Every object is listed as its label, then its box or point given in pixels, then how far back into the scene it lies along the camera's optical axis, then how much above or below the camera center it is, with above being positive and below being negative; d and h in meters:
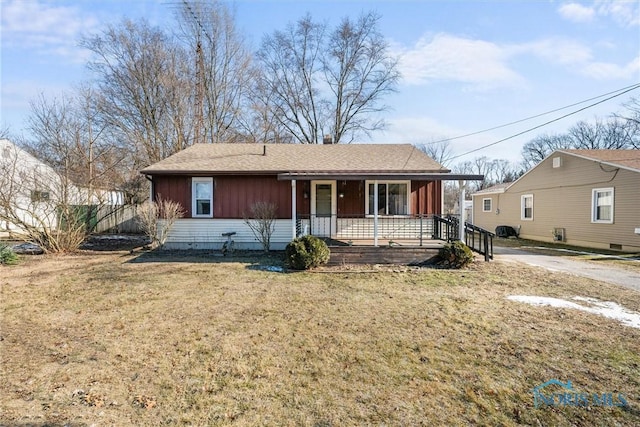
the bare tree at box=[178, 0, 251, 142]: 21.91 +10.53
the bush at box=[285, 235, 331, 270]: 8.13 -0.99
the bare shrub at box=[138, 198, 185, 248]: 10.90 -0.06
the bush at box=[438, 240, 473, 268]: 8.38 -1.09
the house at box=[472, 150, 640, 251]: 12.21 +0.61
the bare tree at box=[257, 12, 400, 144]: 25.50 +11.03
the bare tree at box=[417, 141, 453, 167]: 41.59 +8.43
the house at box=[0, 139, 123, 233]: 9.68 +0.72
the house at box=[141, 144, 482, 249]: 11.38 +0.50
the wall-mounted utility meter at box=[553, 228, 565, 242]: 15.02 -1.03
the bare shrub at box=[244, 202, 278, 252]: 10.87 -0.22
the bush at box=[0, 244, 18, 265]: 8.79 -1.12
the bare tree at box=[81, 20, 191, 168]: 19.58 +8.08
